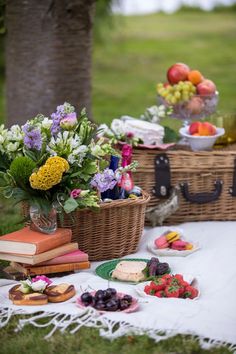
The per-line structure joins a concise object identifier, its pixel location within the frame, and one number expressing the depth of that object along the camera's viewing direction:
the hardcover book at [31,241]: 3.83
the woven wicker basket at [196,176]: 4.78
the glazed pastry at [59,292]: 3.58
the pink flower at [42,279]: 3.68
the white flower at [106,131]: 4.65
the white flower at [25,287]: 3.61
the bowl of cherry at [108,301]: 3.45
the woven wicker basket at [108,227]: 4.16
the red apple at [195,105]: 5.26
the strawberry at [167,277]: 3.70
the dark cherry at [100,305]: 3.46
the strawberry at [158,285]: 3.65
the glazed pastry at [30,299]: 3.55
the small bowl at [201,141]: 4.94
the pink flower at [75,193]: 3.91
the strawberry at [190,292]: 3.62
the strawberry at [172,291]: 3.60
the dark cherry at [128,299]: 3.50
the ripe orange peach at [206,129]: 4.97
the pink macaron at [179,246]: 4.33
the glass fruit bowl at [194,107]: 5.27
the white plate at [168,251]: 4.26
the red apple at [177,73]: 5.33
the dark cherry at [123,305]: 3.46
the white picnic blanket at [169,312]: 3.28
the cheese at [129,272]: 3.85
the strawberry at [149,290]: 3.65
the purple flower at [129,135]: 4.82
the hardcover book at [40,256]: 3.83
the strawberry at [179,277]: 3.68
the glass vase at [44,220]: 3.94
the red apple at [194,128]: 5.00
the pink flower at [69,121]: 4.02
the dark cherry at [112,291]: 3.51
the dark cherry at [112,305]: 3.45
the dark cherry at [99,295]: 3.48
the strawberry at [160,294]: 3.62
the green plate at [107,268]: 3.94
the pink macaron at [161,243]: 4.35
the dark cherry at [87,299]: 3.50
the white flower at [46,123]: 4.01
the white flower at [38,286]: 3.61
